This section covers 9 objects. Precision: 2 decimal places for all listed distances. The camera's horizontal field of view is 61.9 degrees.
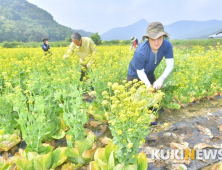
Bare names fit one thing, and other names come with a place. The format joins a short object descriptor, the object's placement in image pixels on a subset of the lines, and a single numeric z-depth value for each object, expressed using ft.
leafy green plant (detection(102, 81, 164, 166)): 4.86
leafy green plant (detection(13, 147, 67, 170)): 6.30
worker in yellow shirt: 13.74
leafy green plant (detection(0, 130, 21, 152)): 7.92
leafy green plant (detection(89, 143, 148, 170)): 5.82
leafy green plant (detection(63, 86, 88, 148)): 6.77
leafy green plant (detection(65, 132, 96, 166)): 6.70
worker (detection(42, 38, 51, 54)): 25.90
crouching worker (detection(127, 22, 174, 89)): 7.68
